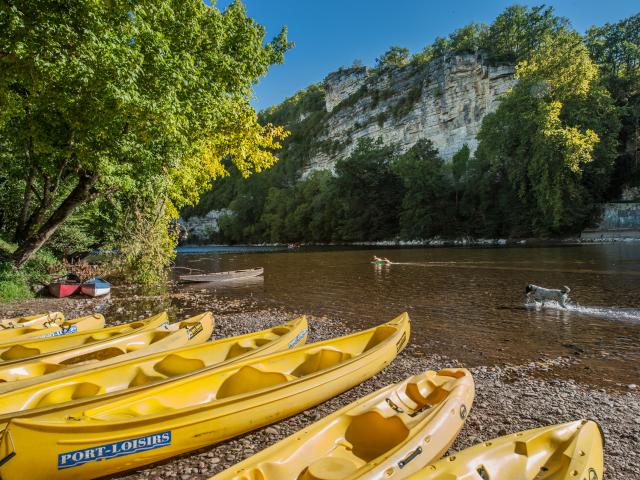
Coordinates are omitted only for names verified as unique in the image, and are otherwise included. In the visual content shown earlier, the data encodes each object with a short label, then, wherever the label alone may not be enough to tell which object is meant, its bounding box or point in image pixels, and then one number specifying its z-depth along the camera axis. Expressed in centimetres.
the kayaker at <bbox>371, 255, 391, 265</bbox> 2632
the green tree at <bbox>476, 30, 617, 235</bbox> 4306
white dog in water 1145
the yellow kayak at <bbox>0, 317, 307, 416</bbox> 415
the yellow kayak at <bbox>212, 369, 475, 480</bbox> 295
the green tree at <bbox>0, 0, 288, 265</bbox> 822
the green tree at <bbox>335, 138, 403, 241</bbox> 6650
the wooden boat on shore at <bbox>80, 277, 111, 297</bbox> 1516
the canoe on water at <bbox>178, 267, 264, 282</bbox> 2044
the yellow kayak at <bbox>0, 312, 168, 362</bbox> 664
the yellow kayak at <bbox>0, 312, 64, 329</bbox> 869
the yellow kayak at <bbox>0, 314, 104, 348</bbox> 798
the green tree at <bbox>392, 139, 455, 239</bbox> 5794
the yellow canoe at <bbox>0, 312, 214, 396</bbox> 503
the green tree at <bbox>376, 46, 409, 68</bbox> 11469
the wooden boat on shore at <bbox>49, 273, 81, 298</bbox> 1527
